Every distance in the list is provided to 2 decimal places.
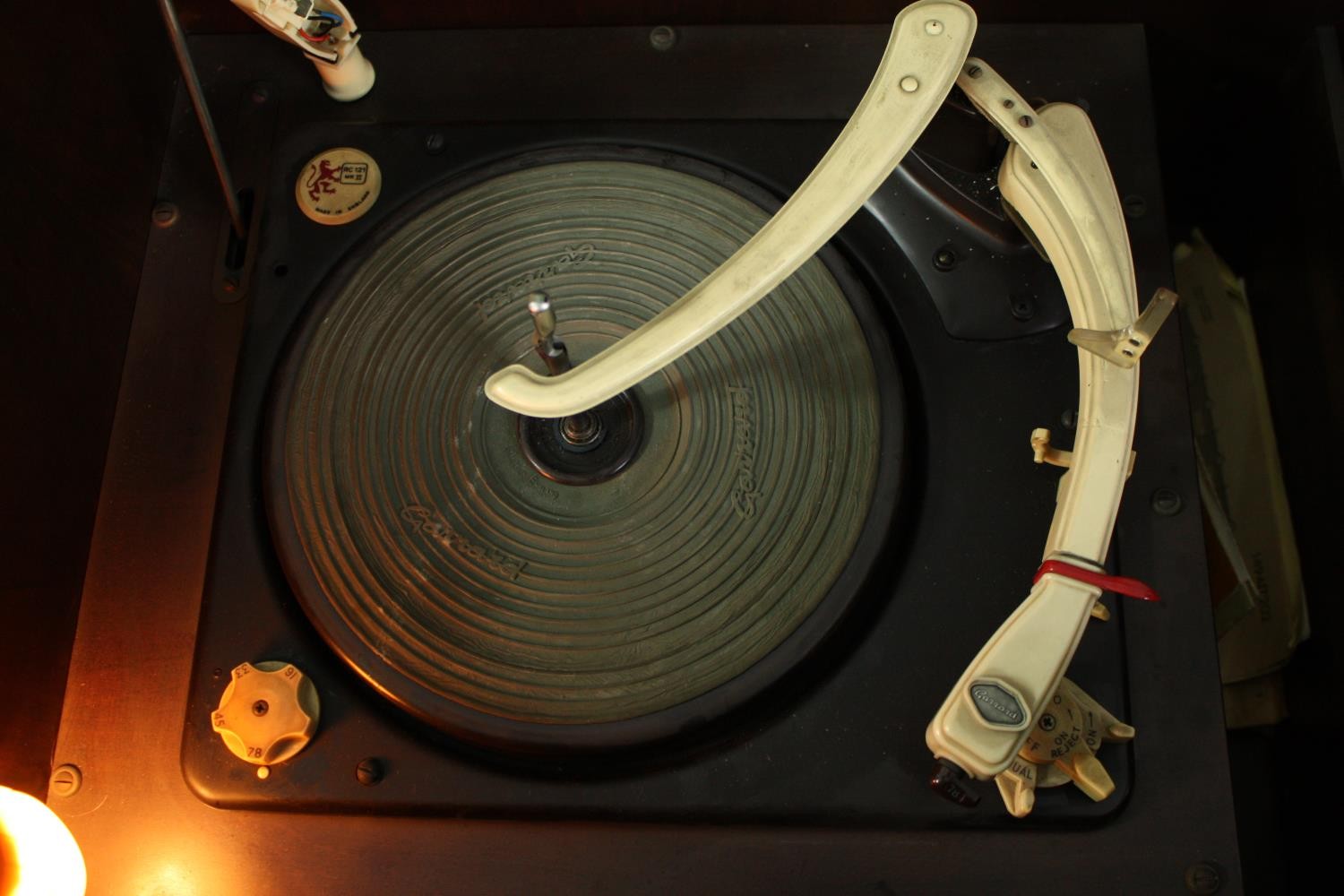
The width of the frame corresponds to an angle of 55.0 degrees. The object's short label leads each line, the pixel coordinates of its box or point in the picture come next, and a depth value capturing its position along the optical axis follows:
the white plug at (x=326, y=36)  0.87
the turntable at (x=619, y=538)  0.77
